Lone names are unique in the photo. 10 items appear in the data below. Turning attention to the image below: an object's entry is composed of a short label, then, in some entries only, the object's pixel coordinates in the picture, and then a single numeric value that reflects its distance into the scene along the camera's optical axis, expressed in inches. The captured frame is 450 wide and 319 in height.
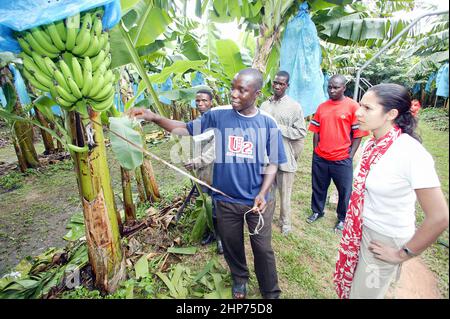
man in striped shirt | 106.3
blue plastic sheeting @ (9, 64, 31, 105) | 158.4
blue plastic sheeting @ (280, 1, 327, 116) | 107.0
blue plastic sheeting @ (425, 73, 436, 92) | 376.2
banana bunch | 50.0
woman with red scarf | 35.9
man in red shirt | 106.4
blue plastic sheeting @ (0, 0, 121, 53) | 41.9
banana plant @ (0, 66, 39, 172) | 219.2
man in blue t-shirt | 65.6
